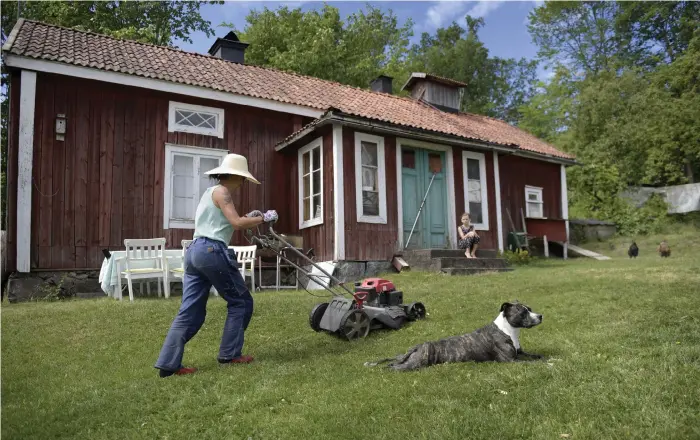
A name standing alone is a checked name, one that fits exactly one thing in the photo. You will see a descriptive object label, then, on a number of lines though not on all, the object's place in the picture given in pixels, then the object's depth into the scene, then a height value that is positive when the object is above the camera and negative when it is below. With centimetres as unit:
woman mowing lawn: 462 -26
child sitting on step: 1182 +10
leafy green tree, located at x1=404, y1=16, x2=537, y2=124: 3672 +1210
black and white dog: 456 -90
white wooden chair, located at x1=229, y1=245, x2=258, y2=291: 975 -21
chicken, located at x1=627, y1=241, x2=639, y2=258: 1541 -30
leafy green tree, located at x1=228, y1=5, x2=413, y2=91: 2483 +997
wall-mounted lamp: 1034 +231
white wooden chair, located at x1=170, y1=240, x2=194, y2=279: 929 -46
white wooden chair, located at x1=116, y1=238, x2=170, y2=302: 872 -29
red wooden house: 1022 +194
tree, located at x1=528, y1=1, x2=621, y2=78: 3306 +1336
